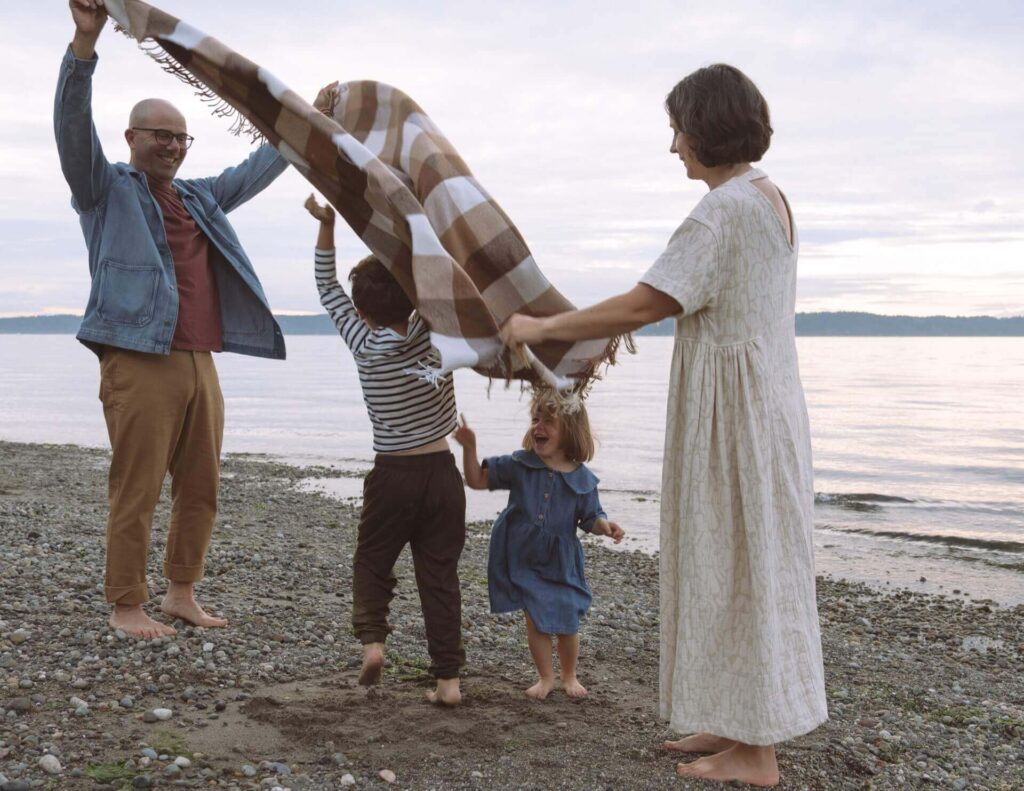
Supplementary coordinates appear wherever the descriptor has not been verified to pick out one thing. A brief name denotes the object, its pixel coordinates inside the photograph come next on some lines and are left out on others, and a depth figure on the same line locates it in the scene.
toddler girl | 4.62
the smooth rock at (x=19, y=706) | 4.15
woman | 3.47
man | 4.94
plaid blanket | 3.85
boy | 4.24
